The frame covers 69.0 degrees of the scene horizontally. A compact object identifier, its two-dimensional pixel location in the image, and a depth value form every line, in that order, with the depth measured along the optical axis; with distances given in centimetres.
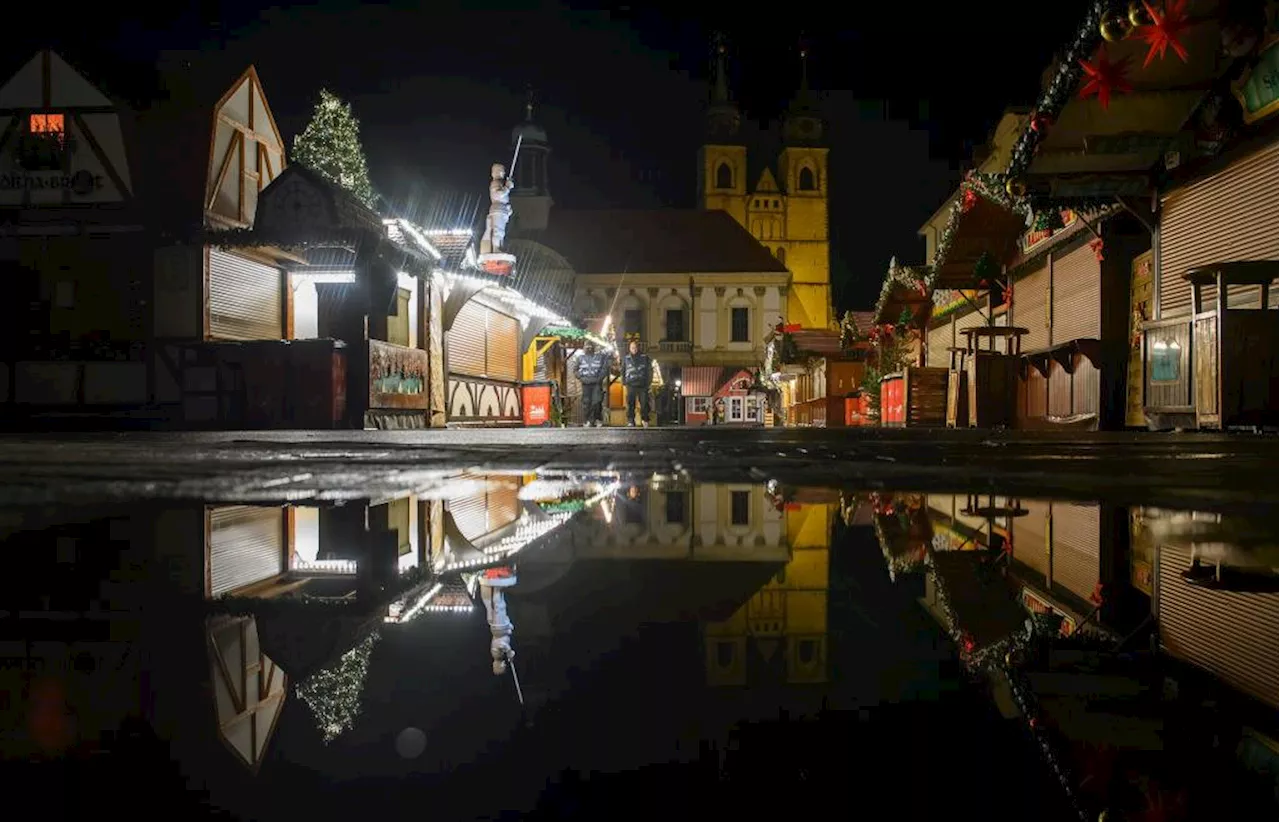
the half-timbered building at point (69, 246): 1775
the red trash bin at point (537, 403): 2542
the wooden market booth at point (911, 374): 1805
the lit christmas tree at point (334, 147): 2472
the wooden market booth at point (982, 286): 1589
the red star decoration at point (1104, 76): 977
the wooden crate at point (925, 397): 1794
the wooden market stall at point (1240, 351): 864
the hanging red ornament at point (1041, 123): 1059
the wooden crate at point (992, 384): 1589
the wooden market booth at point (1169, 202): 938
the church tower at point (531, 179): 5912
